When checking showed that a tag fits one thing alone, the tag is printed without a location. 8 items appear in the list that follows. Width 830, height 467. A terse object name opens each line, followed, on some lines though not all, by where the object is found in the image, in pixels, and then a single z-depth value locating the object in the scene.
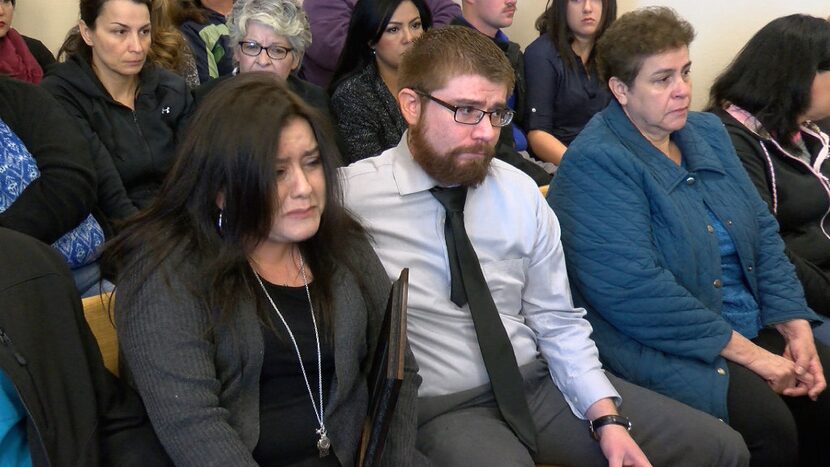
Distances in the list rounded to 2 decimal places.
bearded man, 1.53
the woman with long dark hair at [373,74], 2.34
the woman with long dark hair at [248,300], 1.17
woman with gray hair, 2.42
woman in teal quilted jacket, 1.71
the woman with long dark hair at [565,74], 3.05
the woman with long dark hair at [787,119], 2.25
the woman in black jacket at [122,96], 2.22
